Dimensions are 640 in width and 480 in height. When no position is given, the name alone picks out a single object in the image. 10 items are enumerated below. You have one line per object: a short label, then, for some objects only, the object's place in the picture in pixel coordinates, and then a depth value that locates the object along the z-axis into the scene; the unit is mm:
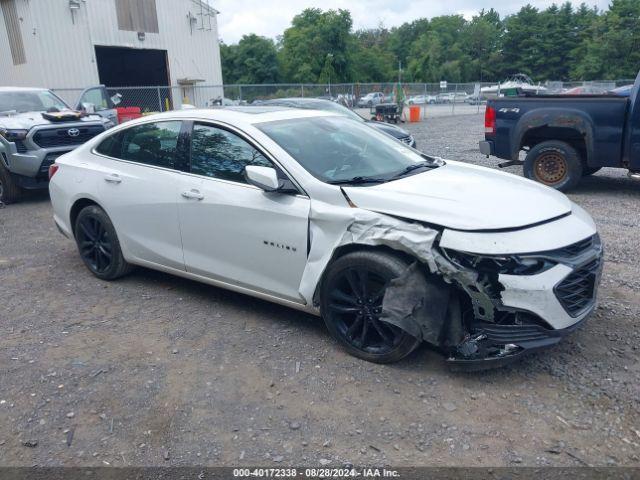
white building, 22641
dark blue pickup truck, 7672
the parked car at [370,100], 30453
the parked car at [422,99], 33156
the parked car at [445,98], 35625
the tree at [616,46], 60500
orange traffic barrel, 27327
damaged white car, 3164
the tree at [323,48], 64250
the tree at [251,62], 73375
